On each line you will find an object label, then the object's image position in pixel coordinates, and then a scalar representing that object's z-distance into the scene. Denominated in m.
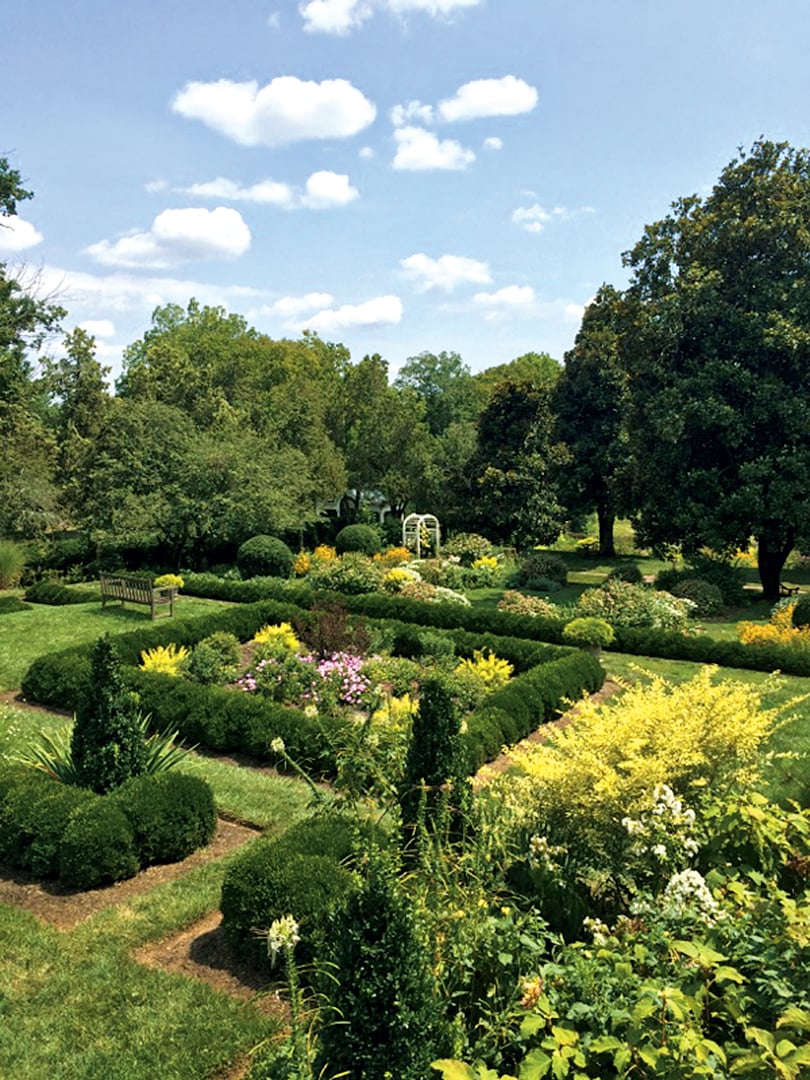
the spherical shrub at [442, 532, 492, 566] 24.22
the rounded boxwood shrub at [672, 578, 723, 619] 16.86
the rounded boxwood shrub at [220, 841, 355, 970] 4.39
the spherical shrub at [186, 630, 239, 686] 10.57
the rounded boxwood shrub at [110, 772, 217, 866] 5.64
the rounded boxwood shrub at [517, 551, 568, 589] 21.30
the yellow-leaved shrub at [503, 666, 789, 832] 4.27
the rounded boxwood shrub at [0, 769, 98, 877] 5.50
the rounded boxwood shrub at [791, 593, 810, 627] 14.02
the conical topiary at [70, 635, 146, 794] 6.15
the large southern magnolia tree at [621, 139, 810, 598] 16.66
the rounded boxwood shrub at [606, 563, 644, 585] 19.45
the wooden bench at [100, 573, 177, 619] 15.12
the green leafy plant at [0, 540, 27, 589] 20.61
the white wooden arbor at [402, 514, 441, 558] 25.86
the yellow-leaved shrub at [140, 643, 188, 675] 10.51
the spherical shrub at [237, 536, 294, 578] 21.33
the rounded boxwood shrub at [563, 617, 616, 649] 12.15
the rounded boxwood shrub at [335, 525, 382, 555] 26.27
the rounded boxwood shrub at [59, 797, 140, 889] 5.31
